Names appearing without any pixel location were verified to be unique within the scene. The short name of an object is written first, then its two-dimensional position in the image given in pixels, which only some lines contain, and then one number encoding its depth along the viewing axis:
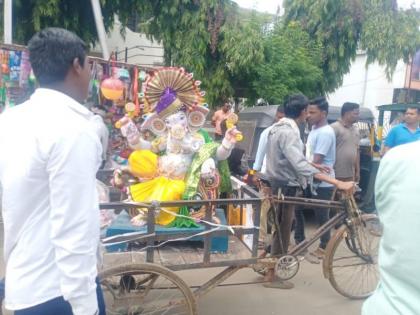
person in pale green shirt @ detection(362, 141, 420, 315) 1.09
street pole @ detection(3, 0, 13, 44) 5.51
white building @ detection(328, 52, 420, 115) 19.91
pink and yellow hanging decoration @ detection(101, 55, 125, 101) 4.84
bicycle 3.23
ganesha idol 3.11
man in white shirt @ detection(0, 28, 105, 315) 1.32
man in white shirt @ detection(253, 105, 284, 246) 3.72
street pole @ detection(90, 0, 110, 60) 6.79
